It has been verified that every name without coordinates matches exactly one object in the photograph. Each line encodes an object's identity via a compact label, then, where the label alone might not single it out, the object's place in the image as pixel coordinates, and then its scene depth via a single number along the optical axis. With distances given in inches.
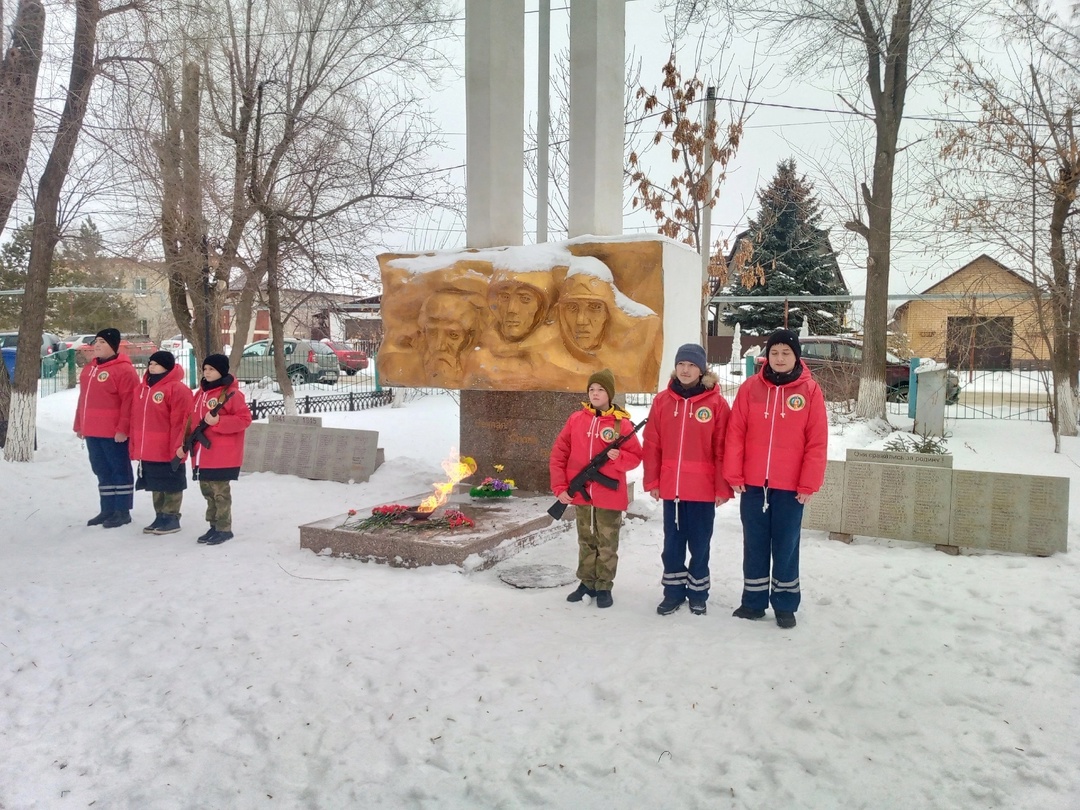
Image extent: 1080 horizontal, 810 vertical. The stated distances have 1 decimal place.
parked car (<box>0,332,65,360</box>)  855.1
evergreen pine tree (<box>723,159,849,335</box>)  976.3
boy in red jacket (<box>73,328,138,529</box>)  281.9
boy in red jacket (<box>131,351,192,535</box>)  275.7
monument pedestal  309.0
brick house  448.5
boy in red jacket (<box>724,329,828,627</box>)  178.2
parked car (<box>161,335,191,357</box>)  838.8
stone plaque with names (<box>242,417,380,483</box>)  381.7
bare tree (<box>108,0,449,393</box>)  438.3
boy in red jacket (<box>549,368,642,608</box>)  196.7
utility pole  466.3
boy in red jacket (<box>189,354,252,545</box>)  266.1
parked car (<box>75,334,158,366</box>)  855.1
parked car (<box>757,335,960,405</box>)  580.7
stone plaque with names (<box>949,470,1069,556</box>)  240.8
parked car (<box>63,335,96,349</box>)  992.9
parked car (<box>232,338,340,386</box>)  836.6
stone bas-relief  273.6
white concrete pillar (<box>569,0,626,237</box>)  300.2
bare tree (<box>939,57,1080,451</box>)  412.5
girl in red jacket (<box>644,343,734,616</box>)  189.5
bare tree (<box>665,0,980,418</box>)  500.4
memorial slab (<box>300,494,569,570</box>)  229.8
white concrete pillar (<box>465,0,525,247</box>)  318.7
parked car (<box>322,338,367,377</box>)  906.1
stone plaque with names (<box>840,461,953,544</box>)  255.3
